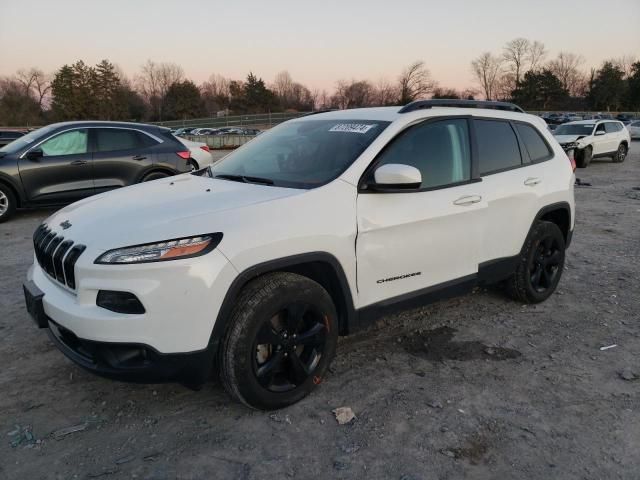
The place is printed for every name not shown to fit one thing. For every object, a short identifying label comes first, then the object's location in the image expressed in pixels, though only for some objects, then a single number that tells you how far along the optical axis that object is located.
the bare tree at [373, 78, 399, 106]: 84.31
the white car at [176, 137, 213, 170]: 9.52
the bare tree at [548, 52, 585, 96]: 98.94
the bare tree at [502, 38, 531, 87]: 98.04
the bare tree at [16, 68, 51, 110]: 88.88
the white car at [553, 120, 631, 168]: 17.58
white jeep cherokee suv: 2.50
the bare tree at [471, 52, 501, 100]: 100.94
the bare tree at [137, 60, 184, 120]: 96.06
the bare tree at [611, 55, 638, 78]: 80.28
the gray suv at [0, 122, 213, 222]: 8.05
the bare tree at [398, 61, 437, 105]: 81.81
